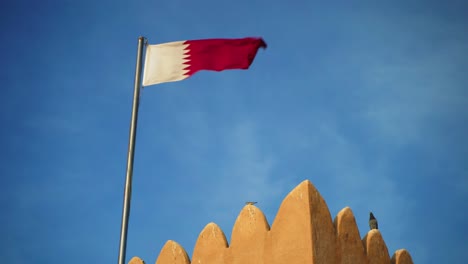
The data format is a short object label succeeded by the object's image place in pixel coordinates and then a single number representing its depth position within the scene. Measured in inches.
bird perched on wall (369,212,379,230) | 665.6
